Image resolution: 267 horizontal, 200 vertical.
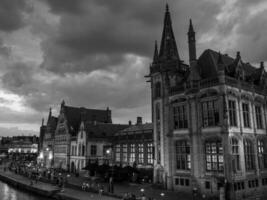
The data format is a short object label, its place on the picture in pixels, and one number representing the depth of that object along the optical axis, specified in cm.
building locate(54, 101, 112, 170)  8162
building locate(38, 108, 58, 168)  9539
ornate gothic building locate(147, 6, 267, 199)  3672
